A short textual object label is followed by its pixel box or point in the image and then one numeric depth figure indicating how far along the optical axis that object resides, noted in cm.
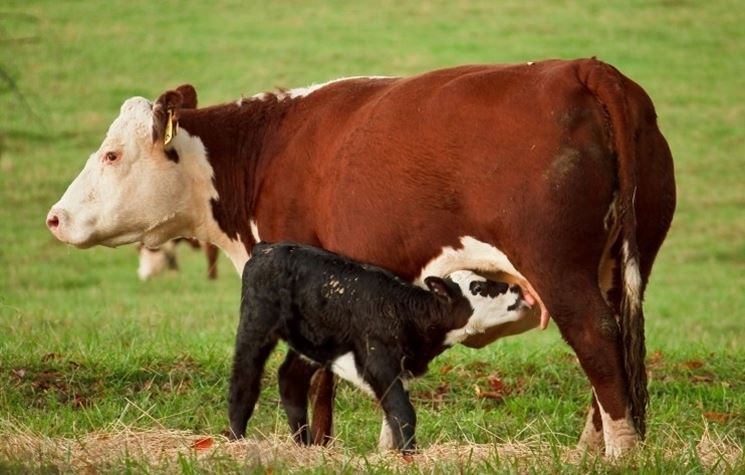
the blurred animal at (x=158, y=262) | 4181
